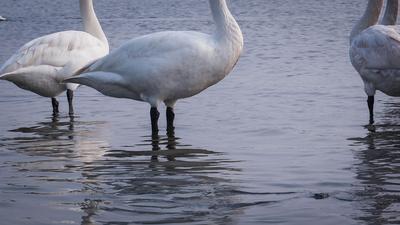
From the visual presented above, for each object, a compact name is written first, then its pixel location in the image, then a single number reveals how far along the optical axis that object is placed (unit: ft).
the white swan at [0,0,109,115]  51.28
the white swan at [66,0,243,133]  40.71
